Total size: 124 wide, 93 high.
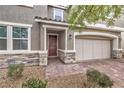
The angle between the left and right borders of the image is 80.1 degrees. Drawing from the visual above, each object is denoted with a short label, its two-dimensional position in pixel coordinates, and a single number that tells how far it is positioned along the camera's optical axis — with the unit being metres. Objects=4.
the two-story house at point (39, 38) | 4.40
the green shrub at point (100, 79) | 2.53
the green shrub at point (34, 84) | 2.19
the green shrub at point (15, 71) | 3.39
